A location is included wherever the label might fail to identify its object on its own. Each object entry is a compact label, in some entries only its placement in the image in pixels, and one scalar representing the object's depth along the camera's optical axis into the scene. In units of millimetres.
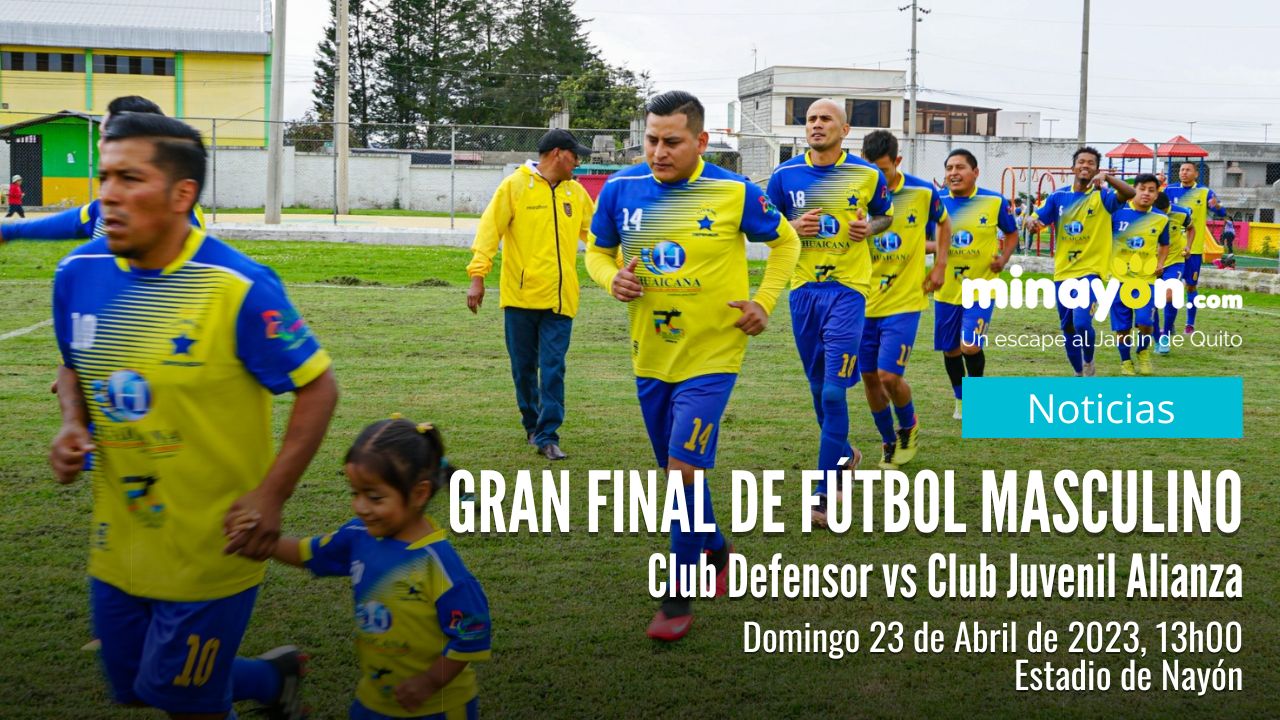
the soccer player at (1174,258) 16234
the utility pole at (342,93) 36938
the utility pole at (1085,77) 36031
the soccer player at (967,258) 11008
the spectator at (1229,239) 31188
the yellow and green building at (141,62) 52469
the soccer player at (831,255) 7461
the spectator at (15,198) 34750
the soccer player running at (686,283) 5516
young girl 3596
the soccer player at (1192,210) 17406
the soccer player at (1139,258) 14156
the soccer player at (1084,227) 13531
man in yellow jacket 9164
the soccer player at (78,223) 5477
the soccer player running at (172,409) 3311
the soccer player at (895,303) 8641
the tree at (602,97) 44500
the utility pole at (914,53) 44119
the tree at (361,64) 45031
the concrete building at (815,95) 65000
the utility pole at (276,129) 29000
